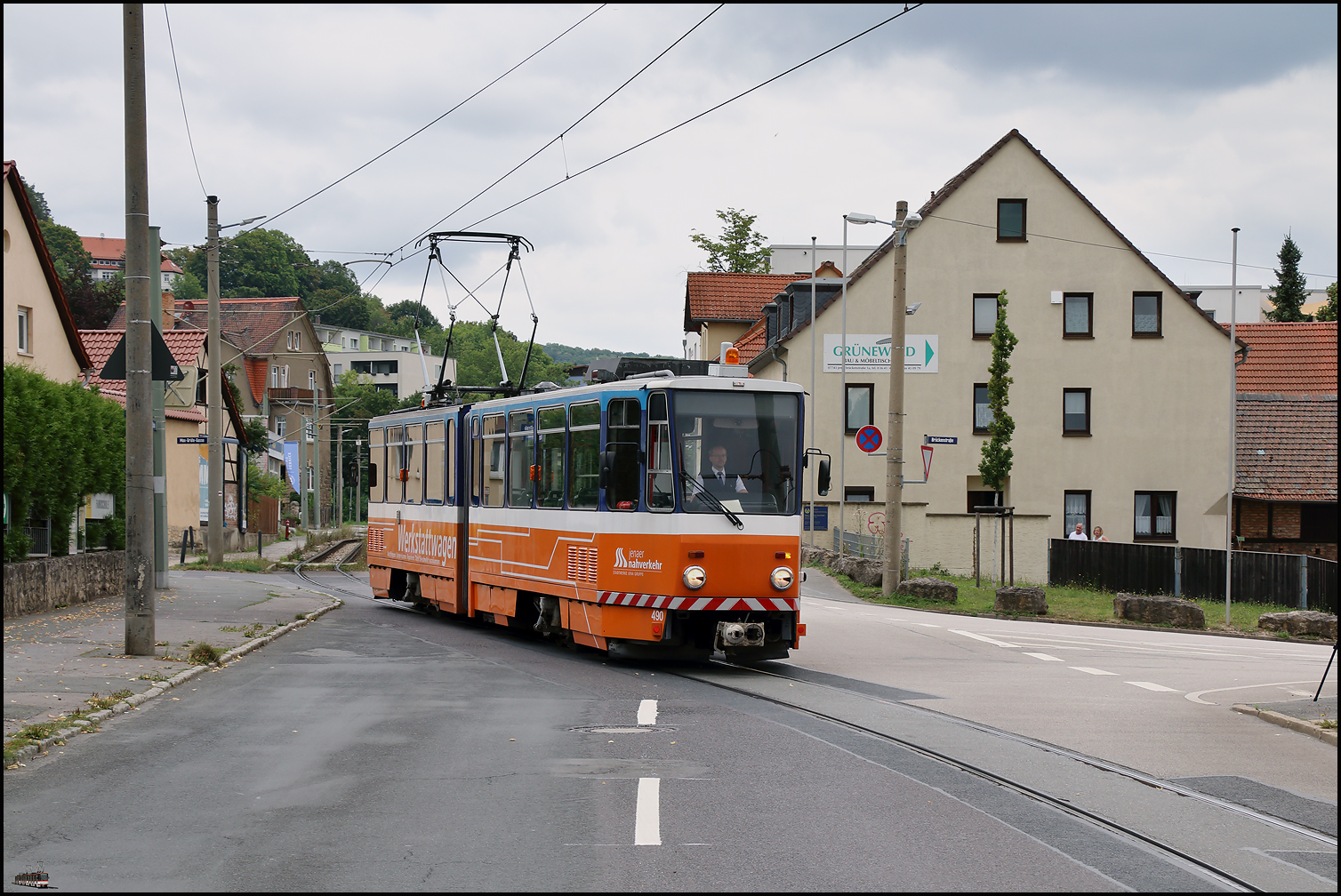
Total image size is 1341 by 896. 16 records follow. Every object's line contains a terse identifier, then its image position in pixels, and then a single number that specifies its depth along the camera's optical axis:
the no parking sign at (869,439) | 30.39
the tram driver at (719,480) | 14.98
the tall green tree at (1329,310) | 71.12
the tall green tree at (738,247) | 71.94
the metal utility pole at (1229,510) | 24.17
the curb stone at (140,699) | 9.48
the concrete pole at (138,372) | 14.98
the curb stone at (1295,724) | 11.12
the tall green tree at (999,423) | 30.77
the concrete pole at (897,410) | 27.34
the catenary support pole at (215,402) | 33.00
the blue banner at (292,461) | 70.12
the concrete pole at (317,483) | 59.46
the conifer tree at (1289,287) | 78.19
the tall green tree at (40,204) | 126.12
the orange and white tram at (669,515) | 14.88
